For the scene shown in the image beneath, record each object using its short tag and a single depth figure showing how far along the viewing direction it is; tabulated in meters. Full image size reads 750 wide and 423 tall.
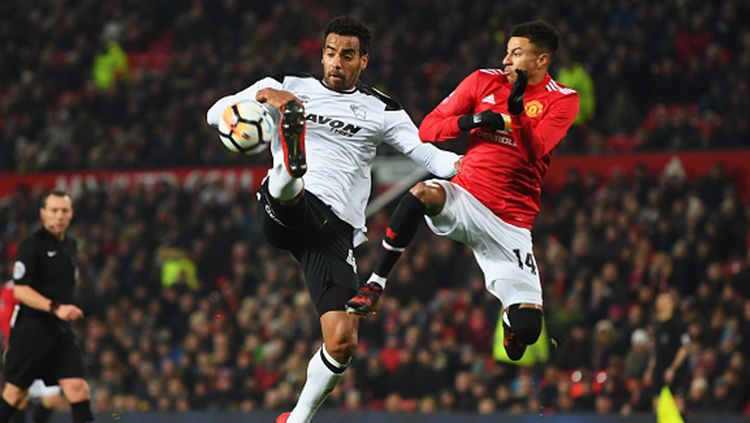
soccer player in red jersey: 15.09
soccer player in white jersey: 14.71
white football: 14.22
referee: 19.08
